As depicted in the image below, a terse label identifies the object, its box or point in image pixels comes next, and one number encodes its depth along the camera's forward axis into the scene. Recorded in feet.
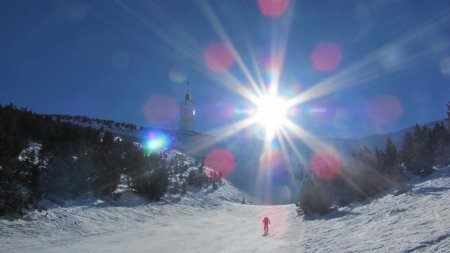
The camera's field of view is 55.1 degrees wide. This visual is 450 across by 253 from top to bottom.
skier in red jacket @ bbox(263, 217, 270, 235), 74.30
